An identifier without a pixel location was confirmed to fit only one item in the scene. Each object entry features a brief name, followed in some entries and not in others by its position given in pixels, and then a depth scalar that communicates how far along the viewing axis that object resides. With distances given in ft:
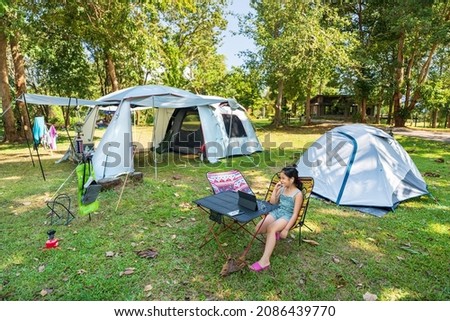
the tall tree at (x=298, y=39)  48.08
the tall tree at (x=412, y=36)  43.80
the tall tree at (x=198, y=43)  62.73
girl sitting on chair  10.69
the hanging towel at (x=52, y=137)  34.09
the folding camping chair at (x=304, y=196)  11.52
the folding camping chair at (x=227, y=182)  14.35
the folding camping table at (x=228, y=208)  10.33
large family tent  21.11
